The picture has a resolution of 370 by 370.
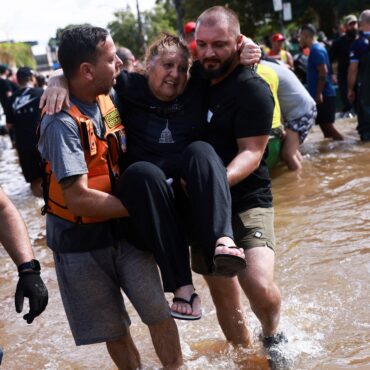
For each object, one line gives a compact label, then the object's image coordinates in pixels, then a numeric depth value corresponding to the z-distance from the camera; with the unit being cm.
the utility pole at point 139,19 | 5708
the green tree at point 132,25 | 8250
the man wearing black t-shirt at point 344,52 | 1220
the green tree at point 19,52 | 4681
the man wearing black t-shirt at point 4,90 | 1446
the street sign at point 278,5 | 1900
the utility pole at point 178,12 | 3441
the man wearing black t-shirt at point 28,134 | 827
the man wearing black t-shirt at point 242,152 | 346
